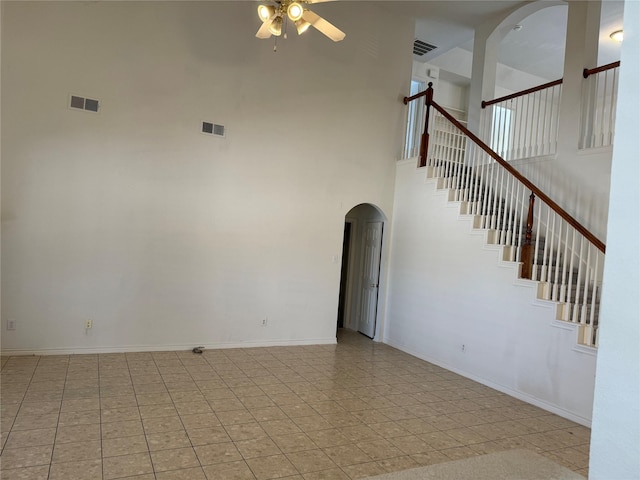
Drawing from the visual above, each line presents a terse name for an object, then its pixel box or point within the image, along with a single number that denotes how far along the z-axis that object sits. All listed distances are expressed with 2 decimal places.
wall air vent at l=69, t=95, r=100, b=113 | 5.24
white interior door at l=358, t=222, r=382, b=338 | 7.55
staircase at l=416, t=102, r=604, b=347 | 4.52
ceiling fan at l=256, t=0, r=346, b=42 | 3.74
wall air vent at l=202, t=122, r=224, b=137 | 5.95
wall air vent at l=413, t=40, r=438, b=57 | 8.57
